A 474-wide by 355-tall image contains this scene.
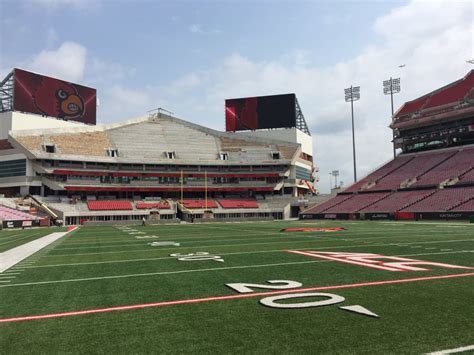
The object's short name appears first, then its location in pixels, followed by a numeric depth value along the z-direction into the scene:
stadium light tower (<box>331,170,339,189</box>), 119.78
